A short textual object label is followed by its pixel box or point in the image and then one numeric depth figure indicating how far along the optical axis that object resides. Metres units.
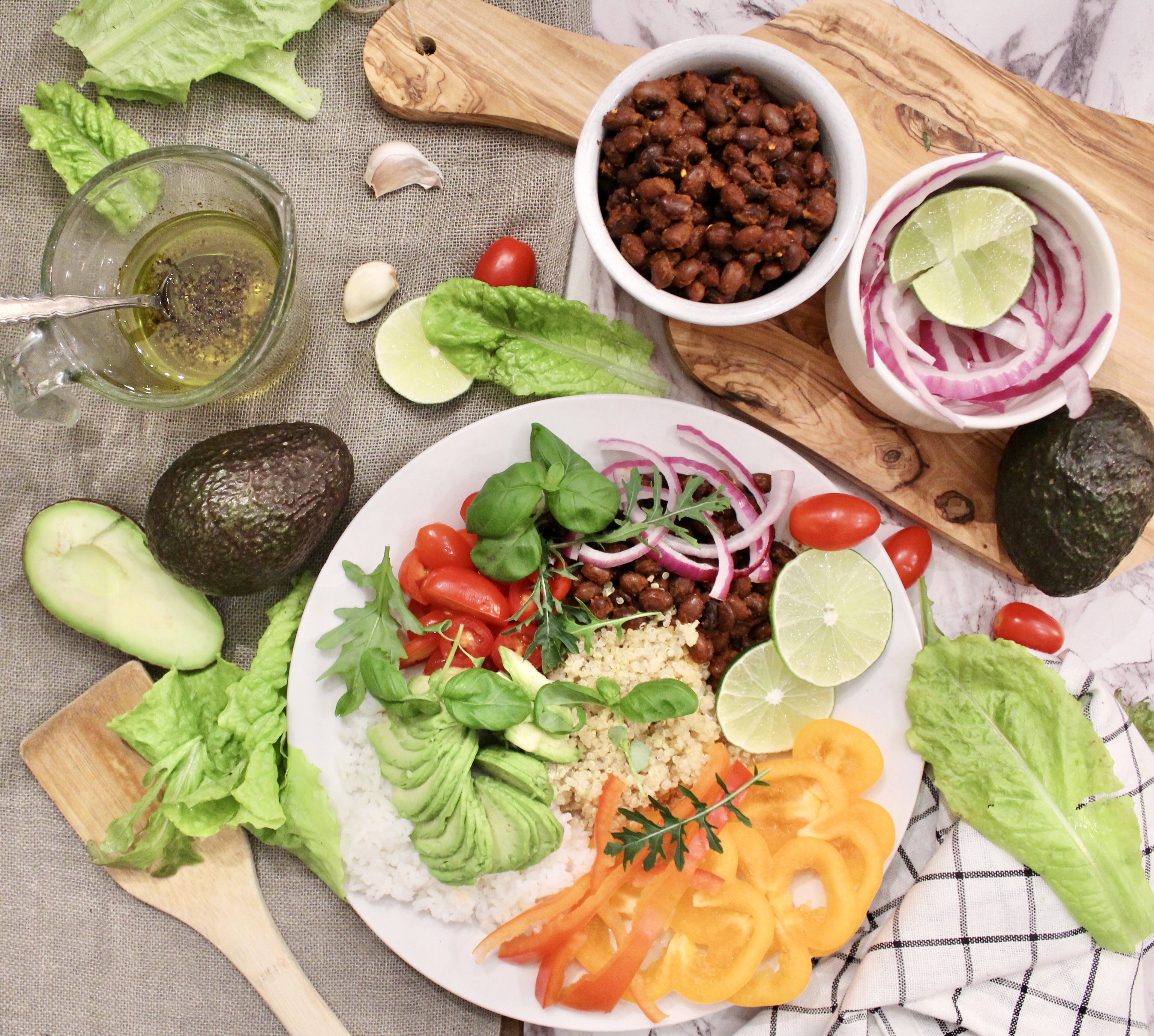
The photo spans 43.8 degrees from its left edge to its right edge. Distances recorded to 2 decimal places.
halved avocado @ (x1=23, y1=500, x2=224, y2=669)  0.60
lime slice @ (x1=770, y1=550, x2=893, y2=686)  0.59
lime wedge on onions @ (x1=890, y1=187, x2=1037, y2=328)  0.56
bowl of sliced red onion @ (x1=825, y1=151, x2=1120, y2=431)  0.56
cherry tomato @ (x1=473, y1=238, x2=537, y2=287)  0.61
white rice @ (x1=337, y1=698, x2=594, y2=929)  0.60
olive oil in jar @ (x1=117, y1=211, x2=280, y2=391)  0.60
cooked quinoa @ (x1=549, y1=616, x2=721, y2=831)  0.59
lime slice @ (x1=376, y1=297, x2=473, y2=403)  0.62
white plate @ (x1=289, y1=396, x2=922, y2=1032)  0.60
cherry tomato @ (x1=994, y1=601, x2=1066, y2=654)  0.62
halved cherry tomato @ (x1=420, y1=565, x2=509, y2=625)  0.59
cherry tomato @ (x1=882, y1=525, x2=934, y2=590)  0.62
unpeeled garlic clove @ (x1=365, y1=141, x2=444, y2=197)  0.61
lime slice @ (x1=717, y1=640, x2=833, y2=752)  0.60
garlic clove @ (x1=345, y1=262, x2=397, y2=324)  0.61
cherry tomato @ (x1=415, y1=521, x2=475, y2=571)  0.60
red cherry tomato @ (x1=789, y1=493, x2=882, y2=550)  0.58
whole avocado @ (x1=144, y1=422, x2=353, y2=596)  0.57
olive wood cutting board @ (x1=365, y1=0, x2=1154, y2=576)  0.60
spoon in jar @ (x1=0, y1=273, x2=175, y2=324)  0.56
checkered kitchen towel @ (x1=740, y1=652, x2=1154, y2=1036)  0.60
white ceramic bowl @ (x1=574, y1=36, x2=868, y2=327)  0.55
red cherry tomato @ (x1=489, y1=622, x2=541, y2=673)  0.60
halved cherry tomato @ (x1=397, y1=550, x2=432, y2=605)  0.60
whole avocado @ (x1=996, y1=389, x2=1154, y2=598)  0.57
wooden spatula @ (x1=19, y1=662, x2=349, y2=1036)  0.62
